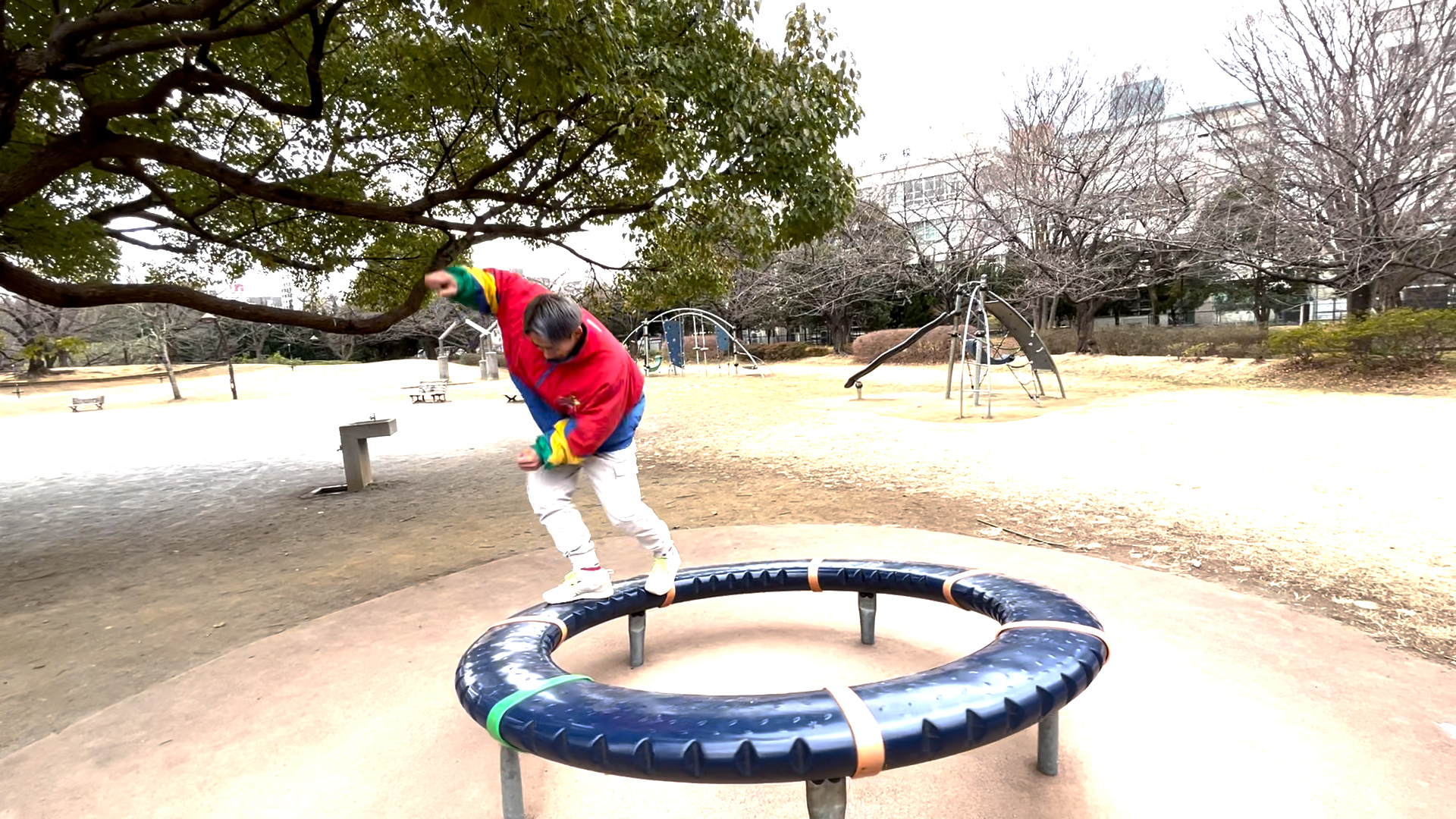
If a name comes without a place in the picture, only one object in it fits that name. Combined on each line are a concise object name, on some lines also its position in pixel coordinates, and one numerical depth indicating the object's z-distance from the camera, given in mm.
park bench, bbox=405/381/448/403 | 18375
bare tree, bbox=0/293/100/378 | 26578
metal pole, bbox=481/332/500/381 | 27922
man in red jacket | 2527
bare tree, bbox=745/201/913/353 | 28422
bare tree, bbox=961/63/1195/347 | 19016
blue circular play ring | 1560
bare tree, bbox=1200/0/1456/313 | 11852
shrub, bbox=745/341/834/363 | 32781
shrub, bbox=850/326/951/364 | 24016
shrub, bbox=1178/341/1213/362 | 18156
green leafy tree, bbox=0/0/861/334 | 4816
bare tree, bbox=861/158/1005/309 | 25375
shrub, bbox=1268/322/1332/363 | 13242
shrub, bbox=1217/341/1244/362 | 17297
